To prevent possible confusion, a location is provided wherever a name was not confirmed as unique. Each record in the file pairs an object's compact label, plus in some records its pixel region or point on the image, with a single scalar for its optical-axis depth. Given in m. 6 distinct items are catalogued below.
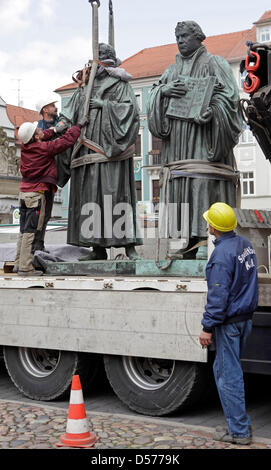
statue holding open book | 7.00
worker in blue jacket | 5.09
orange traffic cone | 5.17
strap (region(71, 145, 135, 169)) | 7.57
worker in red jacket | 7.32
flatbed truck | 5.71
